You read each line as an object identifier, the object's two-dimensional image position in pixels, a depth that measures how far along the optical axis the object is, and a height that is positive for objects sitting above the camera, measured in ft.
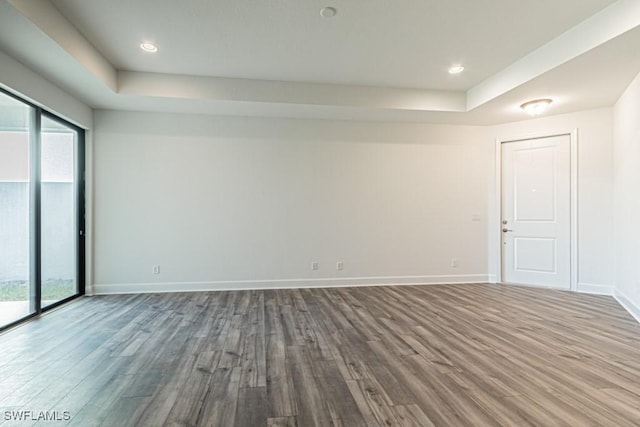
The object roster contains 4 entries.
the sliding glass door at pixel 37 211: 10.88 +0.11
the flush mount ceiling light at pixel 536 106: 14.58 +4.81
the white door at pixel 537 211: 16.69 +0.09
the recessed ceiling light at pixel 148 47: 11.57 +5.86
